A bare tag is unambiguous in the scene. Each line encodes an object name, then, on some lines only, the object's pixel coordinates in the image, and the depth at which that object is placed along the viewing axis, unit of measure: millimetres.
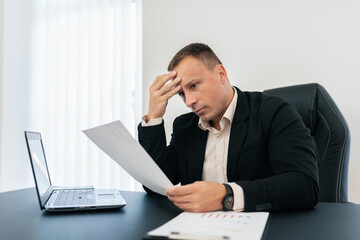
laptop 867
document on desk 558
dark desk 642
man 1054
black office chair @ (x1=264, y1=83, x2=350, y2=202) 1281
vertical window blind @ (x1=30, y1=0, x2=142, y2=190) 2730
